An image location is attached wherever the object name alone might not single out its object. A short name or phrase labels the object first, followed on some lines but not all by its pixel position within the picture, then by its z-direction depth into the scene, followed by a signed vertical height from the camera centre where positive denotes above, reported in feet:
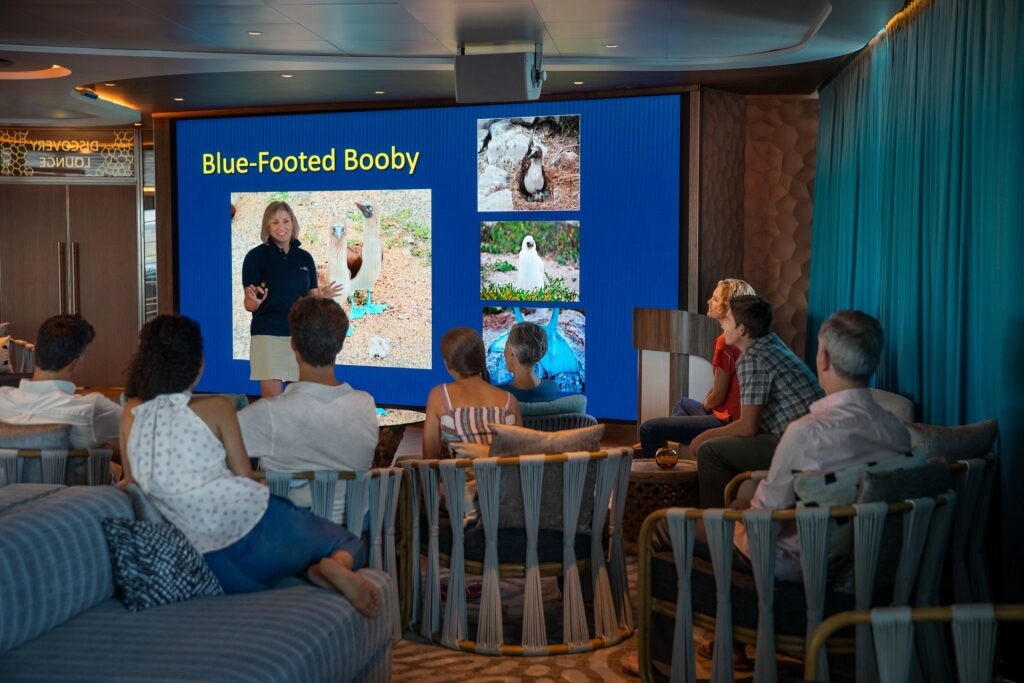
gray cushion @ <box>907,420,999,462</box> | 12.40 -1.80
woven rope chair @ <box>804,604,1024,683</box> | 7.06 -2.30
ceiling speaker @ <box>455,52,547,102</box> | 25.13 +4.69
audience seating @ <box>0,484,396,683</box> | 8.84 -3.02
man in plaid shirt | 16.58 -2.02
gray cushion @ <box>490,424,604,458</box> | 13.42 -1.97
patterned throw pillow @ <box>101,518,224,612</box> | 10.18 -2.68
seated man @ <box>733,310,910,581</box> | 10.82 -1.46
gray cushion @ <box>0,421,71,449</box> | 14.39 -2.05
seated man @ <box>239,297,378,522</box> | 12.39 -1.56
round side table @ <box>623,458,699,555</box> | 17.20 -3.29
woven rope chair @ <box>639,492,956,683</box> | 10.37 -2.75
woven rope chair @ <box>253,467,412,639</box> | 12.13 -2.61
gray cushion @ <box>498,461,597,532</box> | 13.41 -2.68
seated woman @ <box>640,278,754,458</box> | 20.27 -2.40
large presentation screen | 30.94 +1.63
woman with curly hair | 10.62 -1.97
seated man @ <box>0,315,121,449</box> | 15.31 -1.71
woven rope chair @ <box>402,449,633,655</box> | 13.24 -3.40
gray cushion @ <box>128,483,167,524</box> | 10.91 -2.26
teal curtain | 14.10 +1.07
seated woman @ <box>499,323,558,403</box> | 17.46 -1.25
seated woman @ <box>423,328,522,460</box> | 14.83 -1.68
